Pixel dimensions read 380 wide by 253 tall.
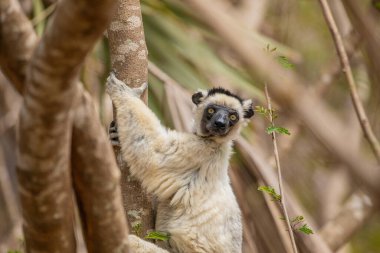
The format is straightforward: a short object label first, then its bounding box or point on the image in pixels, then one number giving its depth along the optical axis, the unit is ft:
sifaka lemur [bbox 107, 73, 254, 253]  25.45
